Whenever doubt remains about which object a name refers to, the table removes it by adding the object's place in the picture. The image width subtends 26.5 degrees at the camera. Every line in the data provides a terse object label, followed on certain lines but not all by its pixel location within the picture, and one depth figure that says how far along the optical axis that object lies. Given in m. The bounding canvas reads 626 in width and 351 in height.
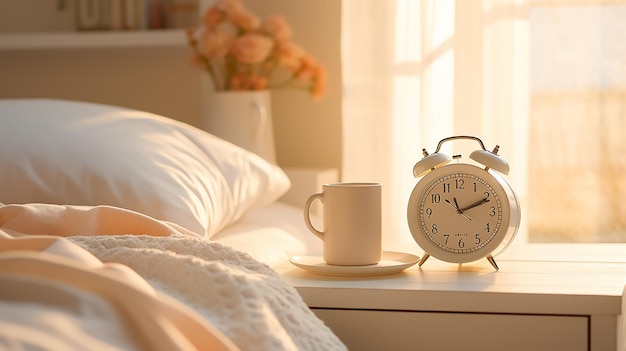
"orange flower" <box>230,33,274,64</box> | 2.40
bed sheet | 1.72
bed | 1.11
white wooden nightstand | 1.40
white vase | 2.42
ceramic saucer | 1.53
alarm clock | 1.57
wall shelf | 2.52
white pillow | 1.68
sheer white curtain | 2.47
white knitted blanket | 1.21
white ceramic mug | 1.57
